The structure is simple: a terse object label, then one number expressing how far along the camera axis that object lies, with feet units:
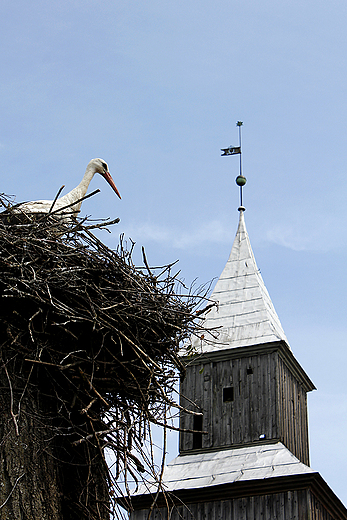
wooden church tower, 102.47
